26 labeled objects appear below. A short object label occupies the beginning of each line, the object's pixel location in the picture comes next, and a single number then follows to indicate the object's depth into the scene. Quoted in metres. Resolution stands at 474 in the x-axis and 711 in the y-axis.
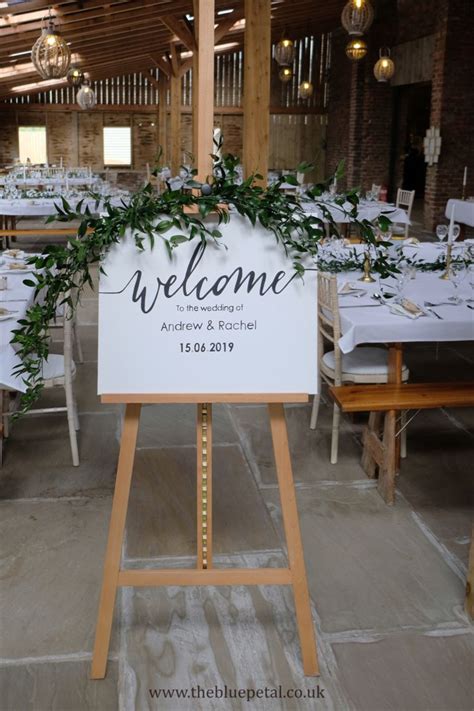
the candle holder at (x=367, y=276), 4.54
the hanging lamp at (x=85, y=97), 14.12
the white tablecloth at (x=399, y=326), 3.61
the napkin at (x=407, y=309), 3.74
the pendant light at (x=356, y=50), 11.18
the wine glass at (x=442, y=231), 5.48
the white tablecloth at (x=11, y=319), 3.34
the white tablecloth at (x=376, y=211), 8.74
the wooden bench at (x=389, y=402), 3.43
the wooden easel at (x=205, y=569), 2.24
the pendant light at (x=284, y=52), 13.10
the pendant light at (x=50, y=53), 7.83
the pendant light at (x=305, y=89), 17.05
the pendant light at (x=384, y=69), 13.09
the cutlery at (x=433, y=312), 3.72
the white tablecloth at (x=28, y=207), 9.21
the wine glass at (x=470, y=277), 4.08
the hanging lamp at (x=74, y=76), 13.16
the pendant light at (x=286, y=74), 16.17
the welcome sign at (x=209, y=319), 2.17
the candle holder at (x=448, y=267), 4.67
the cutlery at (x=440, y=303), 3.95
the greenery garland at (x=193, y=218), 2.14
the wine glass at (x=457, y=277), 4.05
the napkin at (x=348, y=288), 4.25
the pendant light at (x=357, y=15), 8.62
